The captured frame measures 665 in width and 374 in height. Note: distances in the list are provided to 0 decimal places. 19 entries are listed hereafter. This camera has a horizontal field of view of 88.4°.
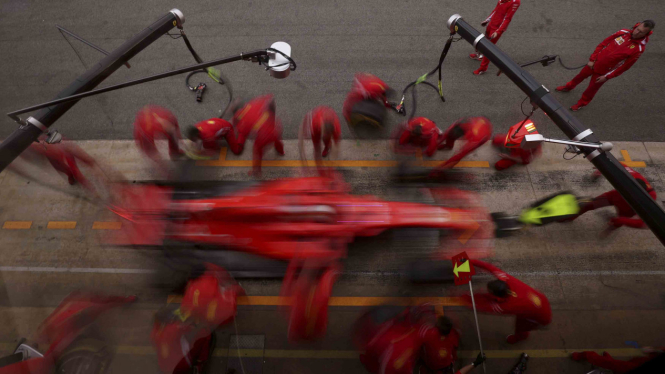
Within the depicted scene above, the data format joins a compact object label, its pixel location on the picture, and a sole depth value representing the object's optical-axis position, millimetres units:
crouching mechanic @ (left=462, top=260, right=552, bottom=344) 4098
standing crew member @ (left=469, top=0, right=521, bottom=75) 7020
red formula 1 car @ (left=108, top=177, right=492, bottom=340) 4328
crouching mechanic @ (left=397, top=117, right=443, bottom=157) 5625
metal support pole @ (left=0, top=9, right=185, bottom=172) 3047
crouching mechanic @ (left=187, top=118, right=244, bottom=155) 5418
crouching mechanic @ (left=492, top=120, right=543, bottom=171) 6262
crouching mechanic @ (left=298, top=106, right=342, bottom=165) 5555
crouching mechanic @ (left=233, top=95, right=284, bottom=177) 5500
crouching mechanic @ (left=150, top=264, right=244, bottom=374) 3941
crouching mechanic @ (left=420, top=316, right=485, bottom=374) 4008
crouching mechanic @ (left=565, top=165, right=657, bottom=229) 5137
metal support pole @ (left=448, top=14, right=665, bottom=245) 2635
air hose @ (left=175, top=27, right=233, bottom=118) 7352
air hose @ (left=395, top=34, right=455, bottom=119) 7219
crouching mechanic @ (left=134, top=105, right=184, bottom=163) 5344
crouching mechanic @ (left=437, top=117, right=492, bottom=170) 5453
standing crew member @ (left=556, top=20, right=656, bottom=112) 5988
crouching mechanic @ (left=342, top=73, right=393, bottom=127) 5988
